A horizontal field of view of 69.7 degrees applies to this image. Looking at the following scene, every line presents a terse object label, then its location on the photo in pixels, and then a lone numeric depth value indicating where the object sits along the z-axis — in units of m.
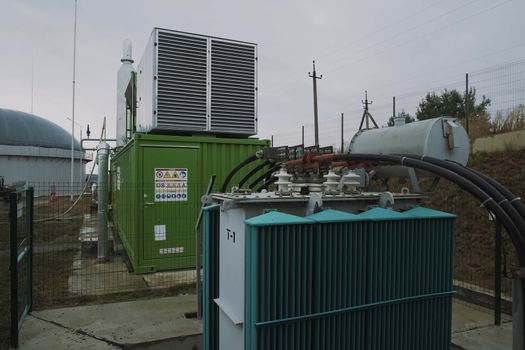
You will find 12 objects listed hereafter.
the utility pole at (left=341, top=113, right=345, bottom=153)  14.40
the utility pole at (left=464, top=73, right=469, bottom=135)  9.75
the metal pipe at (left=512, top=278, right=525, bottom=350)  2.44
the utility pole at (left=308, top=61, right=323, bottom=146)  16.59
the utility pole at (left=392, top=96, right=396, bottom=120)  12.49
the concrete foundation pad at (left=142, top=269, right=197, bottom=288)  5.91
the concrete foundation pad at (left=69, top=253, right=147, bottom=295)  5.74
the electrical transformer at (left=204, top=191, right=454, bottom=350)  2.27
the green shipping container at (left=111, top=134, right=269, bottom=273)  6.43
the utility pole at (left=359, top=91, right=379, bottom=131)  13.12
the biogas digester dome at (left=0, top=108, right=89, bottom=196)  36.12
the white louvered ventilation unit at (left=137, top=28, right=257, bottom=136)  6.37
